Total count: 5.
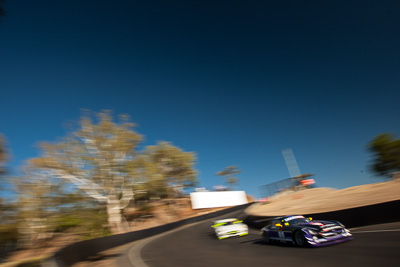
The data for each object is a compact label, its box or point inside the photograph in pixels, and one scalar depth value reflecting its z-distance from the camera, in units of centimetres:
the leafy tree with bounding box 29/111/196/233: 3195
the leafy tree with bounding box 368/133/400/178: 4772
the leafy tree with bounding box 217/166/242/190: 7100
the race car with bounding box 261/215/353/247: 734
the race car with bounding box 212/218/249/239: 1413
